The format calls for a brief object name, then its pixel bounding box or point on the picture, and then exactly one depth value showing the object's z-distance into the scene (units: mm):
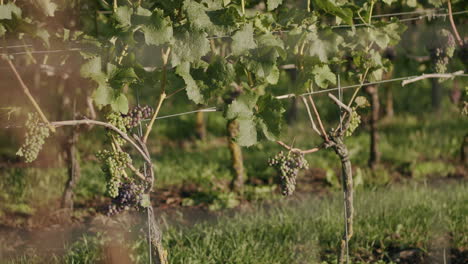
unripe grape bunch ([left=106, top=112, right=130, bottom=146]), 6012
